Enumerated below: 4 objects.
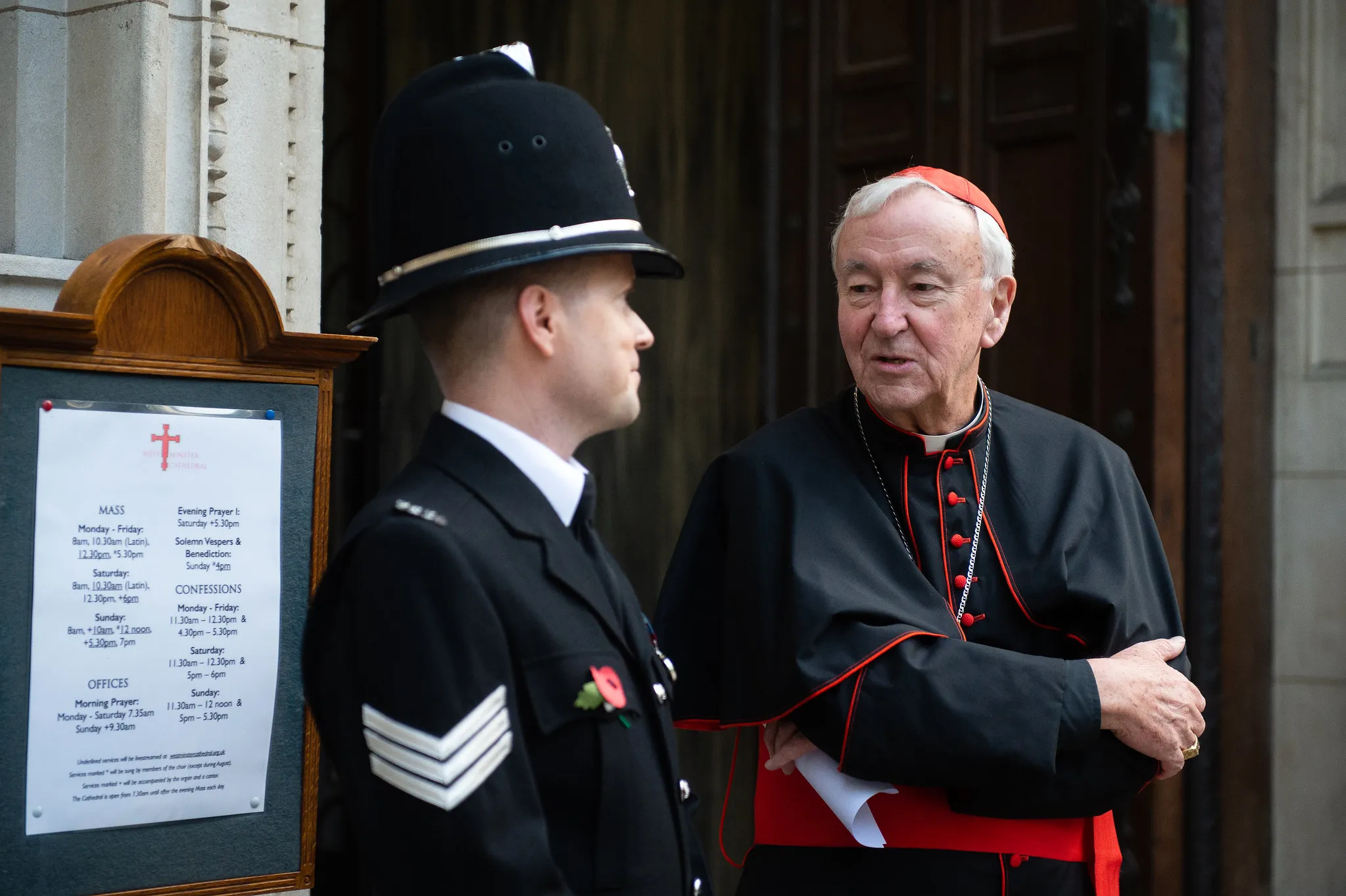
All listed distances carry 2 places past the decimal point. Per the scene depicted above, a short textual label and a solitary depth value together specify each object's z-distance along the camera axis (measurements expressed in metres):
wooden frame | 2.16
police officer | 1.60
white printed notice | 2.16
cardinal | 2.42
